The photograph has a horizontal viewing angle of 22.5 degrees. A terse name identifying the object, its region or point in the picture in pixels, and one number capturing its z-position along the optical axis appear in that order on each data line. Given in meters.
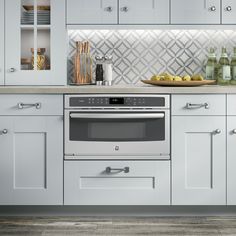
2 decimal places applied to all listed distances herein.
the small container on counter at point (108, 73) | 4.73
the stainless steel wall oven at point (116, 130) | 4.18
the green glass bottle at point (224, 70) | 4.59
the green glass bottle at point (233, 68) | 4.66
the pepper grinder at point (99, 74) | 4.73
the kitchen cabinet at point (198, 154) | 4.18
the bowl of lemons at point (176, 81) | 4.29
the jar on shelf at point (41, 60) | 4.58
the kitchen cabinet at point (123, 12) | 4.54
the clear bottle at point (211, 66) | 4.79
